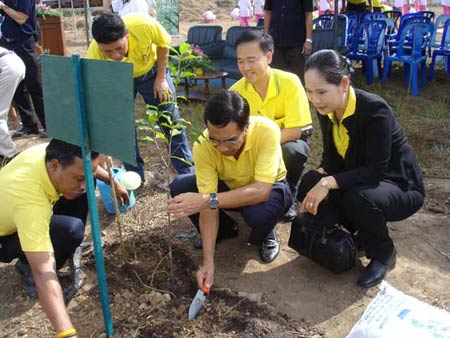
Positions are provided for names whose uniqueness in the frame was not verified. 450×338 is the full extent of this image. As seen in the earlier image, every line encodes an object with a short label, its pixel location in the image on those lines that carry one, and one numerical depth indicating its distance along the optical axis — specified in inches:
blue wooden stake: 65.0
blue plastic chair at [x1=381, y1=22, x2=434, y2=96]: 258.4
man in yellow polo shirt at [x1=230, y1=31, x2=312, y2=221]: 112.4
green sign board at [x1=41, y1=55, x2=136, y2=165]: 61.4
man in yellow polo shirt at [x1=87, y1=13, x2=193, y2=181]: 112.1
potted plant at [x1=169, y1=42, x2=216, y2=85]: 95.8
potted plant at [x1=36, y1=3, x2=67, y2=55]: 344.5
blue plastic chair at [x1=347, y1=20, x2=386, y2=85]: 283.4
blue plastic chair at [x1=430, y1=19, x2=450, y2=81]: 271.6
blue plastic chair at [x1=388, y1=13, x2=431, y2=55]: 268.7
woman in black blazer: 88.3
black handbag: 95.5
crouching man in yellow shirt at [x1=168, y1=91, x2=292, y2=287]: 85.3
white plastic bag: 65.9
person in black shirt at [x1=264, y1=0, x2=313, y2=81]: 194.4
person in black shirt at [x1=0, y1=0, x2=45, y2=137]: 178.4
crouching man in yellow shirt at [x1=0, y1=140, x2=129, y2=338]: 67.6
